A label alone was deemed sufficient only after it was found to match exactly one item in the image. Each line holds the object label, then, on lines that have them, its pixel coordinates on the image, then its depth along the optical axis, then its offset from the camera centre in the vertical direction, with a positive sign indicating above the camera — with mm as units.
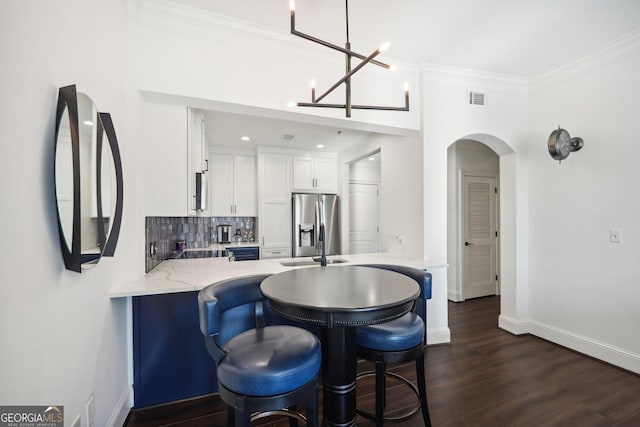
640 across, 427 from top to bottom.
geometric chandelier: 1257 +779
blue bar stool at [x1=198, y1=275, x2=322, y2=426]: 1090 -617
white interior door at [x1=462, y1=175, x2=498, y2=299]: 4359 -354
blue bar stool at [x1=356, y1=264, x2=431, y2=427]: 1497 -725
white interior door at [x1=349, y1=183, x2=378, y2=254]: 5492 -67
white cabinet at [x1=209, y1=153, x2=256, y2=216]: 4801 +544
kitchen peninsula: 1881 -884
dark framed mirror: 1042 +155
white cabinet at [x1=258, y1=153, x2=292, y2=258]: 4809 +192
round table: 1106 -372
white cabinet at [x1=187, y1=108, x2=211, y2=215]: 2254 +498
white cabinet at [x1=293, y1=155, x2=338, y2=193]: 5031 +761
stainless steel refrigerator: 4949 -126
